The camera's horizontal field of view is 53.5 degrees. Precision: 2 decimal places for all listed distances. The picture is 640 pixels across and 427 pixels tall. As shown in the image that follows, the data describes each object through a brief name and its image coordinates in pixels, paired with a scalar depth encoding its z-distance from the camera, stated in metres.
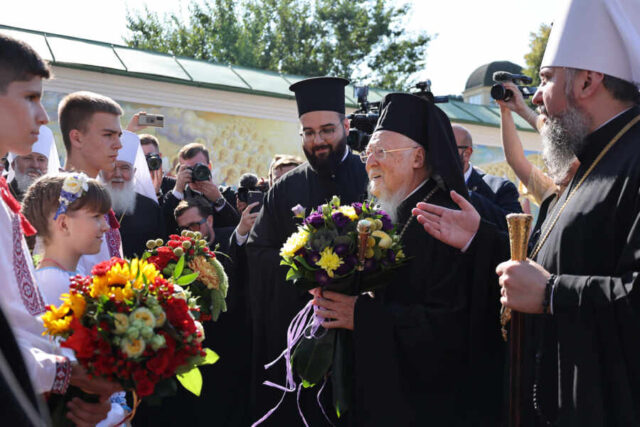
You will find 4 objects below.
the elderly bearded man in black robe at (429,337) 3.38
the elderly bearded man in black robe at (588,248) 2.41
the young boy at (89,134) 4.39
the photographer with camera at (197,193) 6.08
